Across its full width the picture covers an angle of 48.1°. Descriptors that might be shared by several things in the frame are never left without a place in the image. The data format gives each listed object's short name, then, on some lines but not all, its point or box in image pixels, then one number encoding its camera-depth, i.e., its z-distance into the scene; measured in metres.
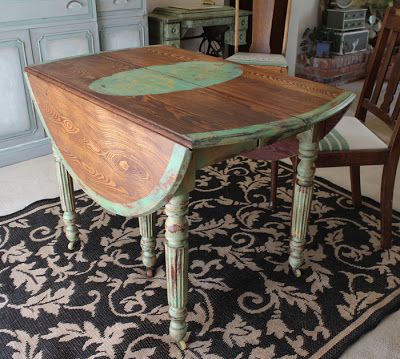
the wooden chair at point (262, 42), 2.87
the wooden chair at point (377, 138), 1.80
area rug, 1.45
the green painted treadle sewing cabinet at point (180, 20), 3.24
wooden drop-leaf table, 1.16
